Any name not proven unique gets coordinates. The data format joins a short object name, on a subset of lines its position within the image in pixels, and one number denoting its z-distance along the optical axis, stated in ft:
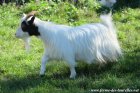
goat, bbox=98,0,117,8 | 40.83
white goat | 22.53
